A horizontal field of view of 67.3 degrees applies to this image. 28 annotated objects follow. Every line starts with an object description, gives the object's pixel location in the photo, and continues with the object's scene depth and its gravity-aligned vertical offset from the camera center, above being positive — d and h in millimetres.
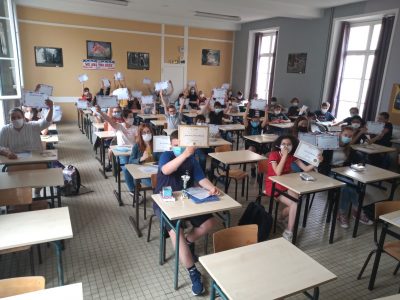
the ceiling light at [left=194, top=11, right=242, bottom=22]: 10173 +1948
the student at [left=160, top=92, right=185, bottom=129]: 6586 -1001
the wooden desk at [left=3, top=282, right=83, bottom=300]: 1566 -1170
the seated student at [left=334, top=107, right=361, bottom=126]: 7534 -772
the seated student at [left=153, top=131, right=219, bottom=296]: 2762 -1092
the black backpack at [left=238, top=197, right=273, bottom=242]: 3398 -1594
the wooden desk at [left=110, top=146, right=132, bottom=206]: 4430 -1269
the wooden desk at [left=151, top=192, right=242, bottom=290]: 2583 -1177
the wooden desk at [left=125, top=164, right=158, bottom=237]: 3576 -1224
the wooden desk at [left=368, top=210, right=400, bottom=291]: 2664 -1306
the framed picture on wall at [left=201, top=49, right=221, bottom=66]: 12672 +665
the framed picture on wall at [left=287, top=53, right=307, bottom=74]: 9531 +455
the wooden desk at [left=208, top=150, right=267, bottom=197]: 4344 -1212
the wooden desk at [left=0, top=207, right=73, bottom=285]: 2092 -1177
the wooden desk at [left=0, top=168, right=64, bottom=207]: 3131 -1207
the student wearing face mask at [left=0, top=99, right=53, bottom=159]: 4090 -953
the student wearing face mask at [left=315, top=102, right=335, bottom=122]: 8383 -978
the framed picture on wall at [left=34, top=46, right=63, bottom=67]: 9961 +284
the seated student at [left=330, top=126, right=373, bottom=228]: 4078 -1420
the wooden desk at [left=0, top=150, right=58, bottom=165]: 3771 -1179
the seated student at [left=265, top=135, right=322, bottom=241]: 3673 -1114
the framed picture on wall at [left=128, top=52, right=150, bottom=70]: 11336 +340
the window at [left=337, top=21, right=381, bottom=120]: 7910 +414
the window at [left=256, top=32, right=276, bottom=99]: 11277 +411
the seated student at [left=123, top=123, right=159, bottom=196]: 4145 -1100
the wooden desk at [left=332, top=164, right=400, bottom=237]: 3779 -1190
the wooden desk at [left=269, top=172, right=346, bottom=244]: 3354 -1195
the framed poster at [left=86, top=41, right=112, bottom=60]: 10609 +615
